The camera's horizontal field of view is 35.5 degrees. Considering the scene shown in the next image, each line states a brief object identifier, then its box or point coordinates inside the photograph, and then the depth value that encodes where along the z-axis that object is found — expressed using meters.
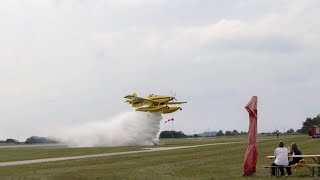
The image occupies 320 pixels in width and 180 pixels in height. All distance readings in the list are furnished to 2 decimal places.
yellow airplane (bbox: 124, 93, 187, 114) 77.31
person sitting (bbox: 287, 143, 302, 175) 22.46
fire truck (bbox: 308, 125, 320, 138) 78.32
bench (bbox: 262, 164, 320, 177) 20.43
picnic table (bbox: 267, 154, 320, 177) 20.37
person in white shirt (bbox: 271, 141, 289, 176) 21.22
